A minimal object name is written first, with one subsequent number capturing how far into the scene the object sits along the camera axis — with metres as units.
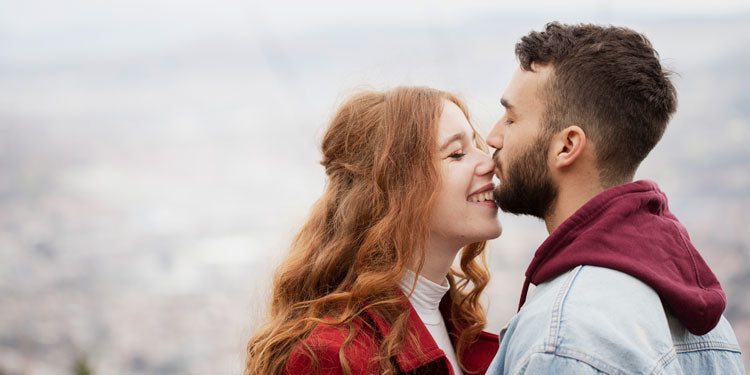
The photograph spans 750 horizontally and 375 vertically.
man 1.37
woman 1.98
